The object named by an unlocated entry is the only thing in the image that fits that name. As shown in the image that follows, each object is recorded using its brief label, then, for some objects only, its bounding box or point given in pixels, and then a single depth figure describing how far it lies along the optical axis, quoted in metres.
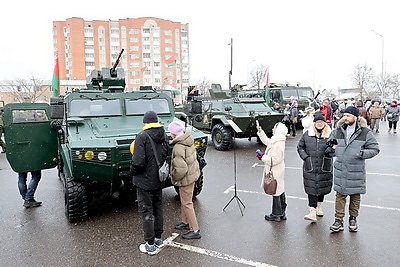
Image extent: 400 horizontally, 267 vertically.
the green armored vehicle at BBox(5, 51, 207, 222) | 4.50
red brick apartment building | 61.09
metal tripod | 5.28
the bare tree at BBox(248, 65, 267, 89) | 43.58
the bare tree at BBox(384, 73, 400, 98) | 57.91
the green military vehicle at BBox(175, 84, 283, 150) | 10.67
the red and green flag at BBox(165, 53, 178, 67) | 23.17
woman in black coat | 4.50
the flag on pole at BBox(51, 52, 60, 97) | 8.70
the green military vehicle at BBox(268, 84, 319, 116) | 17.12
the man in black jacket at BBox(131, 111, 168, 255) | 3.66
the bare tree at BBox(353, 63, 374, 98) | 51.19
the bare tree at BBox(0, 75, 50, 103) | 42.85
